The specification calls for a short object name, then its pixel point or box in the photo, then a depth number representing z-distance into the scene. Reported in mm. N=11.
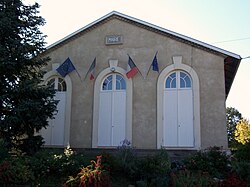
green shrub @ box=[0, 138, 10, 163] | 8695
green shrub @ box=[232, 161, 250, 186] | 8460
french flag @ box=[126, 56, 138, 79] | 12439
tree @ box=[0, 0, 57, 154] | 10107
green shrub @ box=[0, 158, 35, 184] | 7459
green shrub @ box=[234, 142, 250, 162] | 10114
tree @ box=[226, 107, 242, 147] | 38188
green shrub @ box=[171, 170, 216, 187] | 7611
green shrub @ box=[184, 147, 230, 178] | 8965
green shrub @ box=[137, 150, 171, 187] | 8414
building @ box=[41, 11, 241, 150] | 11723
